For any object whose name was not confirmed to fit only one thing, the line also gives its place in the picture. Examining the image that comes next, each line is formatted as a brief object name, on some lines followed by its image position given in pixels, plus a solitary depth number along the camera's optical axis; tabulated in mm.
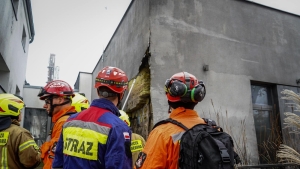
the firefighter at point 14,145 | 3053
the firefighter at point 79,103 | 4227
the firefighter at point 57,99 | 3104
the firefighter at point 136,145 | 3383
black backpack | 1687
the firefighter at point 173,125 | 1806
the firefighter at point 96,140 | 1847
